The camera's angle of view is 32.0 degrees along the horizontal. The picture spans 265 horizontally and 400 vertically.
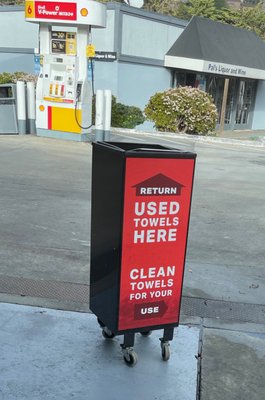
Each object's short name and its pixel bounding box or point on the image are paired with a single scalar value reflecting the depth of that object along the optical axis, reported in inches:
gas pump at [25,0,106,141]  414.6
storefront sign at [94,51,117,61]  634.7
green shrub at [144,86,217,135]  564.7
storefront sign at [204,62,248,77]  743.2
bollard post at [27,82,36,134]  463.8
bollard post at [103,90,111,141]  440.1
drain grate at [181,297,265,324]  143.6
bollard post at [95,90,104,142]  436.1
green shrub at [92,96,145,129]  614.5
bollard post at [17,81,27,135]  457.7
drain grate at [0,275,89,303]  149.0
